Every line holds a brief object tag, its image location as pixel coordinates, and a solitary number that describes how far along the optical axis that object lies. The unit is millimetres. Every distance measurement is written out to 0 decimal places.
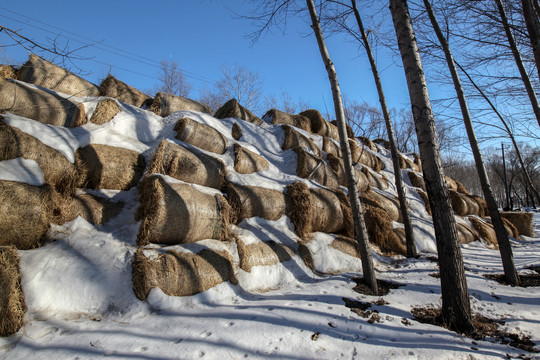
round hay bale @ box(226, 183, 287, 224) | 5414
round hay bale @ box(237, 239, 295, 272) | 4646
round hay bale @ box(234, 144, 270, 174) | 6449
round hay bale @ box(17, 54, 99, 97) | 5438
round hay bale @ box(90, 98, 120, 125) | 5242
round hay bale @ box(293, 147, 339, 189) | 7645
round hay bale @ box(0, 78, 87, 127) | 4355
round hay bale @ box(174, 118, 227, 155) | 6035
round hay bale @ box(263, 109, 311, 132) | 9961
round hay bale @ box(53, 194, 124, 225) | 3813
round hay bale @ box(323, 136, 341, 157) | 10000
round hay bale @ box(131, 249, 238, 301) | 3484
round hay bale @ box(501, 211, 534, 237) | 12758
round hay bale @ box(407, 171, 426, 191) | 12062
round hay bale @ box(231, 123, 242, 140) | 7818
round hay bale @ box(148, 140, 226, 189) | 4914
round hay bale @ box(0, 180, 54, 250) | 3205
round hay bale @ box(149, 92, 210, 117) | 7143
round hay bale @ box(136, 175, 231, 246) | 4055
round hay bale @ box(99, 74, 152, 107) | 6680
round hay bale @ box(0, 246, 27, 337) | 2592
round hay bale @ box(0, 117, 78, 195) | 3729
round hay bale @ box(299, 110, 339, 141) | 10711
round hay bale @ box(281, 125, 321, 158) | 8758
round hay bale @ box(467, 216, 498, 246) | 10180
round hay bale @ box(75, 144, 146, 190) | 4418
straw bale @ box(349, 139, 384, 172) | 10969
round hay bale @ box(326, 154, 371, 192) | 8797
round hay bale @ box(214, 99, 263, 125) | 8803
